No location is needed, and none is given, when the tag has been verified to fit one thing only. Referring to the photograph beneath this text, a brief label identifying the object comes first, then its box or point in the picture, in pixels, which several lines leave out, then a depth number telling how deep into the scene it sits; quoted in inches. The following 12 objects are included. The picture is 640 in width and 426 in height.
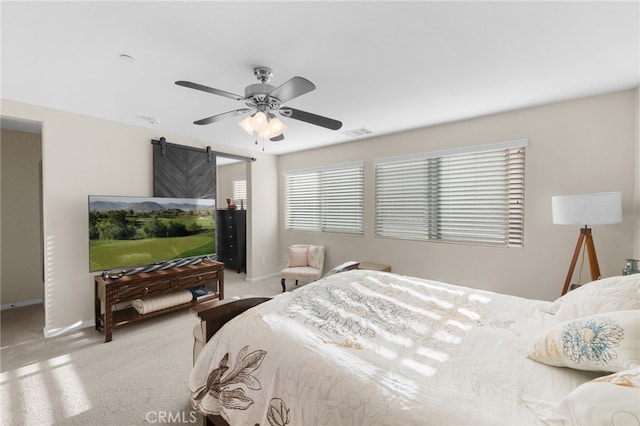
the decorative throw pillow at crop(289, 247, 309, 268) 184.5
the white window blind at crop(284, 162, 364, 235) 177.3
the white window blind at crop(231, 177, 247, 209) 264.9
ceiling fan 69.5
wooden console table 113.6
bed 36.2
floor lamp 88.5
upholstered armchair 179.3
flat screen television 120.8
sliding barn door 148.2
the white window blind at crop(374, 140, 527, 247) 124.3
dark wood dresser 226.5
